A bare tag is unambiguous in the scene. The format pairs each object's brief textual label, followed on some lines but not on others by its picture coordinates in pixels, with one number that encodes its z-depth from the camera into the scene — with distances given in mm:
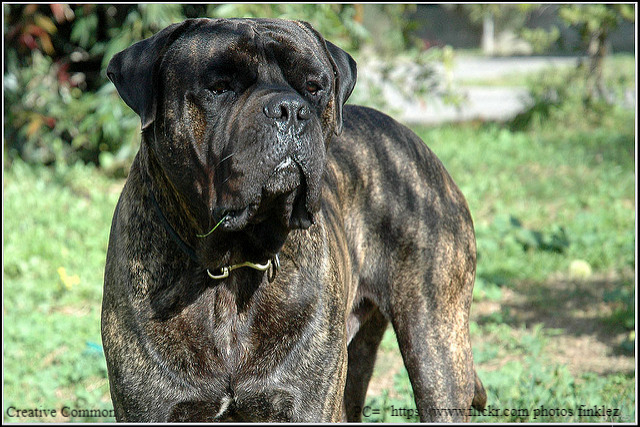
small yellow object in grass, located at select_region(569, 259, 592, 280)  5953
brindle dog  2330
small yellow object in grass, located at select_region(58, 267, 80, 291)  5504
